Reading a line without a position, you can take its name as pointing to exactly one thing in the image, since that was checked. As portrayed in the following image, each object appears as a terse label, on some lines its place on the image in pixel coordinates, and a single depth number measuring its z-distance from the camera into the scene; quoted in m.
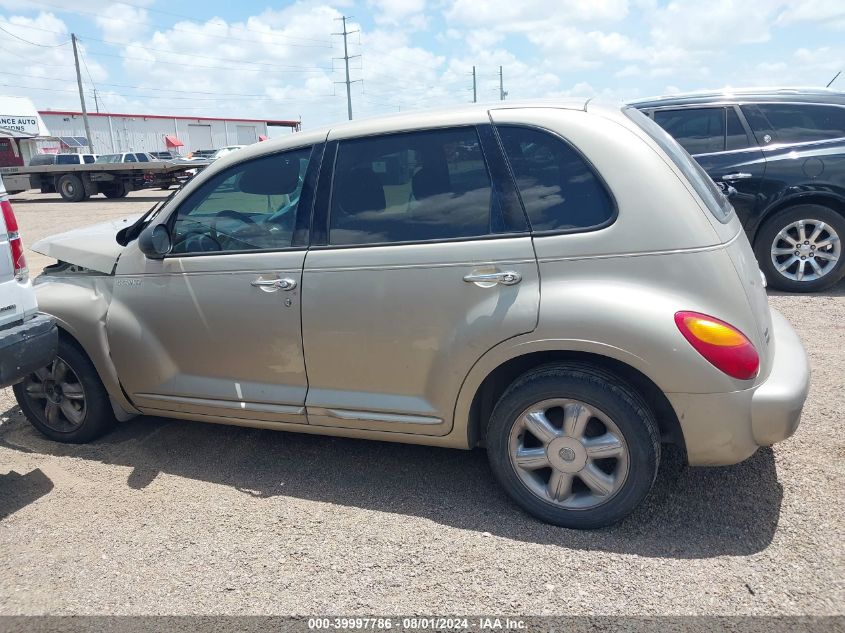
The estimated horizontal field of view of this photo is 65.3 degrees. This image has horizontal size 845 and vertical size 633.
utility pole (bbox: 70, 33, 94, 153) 45.91
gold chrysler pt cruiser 2.66
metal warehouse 59.00
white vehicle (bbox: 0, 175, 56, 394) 3.24
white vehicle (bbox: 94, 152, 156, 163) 25.19
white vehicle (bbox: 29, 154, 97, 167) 26.81
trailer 22.89
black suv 6.35
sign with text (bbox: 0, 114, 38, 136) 48.34
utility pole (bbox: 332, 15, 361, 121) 54.68
